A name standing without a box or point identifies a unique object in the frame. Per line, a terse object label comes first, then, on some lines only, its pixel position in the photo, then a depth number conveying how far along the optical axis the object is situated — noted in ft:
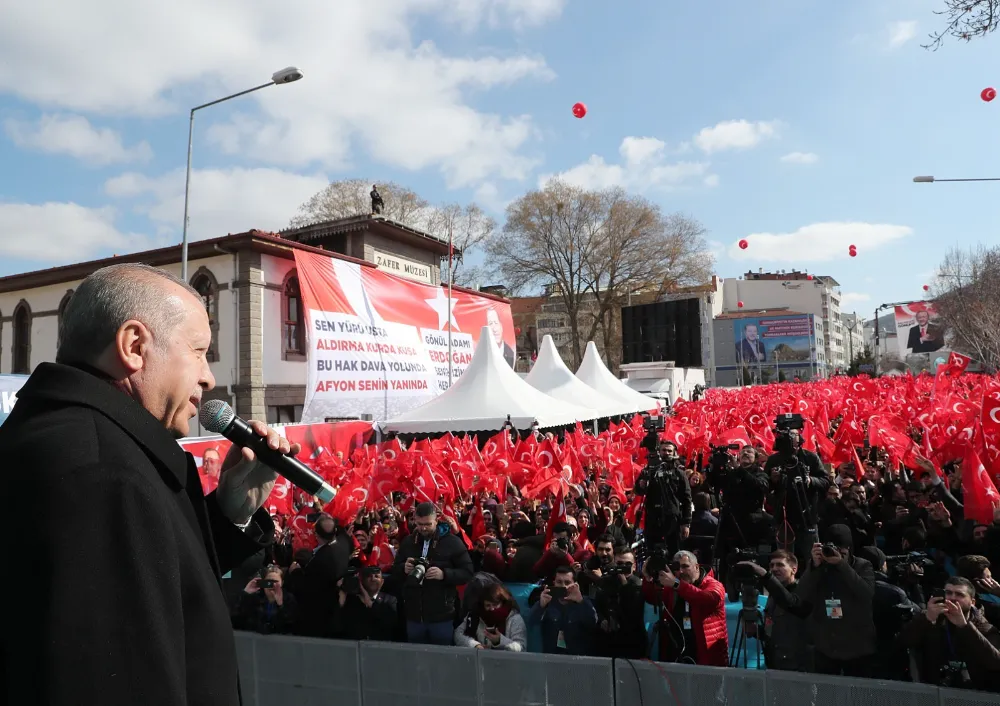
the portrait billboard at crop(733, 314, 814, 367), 303.07
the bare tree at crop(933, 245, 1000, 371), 117.39
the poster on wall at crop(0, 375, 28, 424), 32.22
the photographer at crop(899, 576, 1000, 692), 14.82
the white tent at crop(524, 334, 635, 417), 77.82
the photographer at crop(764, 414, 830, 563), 26.40
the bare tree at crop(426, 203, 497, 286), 140.10
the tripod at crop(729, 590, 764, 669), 18.26
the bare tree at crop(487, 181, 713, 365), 153.28
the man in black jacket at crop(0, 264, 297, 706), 3.20
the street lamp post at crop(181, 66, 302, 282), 44.65
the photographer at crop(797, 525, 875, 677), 17.65
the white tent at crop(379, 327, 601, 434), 56.18
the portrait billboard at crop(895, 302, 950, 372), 263.49
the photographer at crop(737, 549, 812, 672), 17.97
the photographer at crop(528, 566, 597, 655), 18.97
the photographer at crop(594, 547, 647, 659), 18.76
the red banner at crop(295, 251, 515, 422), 61.93
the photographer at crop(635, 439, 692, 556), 25.63
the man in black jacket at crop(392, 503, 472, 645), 20.13
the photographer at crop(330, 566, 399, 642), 20.17
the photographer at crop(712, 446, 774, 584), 26.76
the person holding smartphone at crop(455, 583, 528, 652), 19.19
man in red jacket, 18.71
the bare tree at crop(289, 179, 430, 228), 135.23
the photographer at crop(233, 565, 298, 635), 20.61
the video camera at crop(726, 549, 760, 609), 18.21
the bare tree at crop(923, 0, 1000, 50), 24.02
